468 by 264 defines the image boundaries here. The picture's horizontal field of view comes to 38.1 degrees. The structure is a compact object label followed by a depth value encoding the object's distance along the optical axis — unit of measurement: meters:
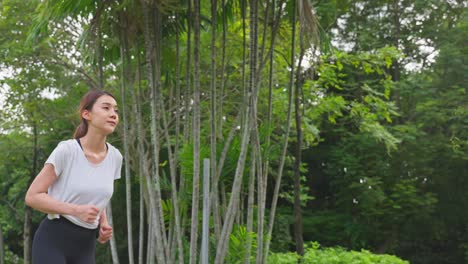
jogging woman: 2.08
